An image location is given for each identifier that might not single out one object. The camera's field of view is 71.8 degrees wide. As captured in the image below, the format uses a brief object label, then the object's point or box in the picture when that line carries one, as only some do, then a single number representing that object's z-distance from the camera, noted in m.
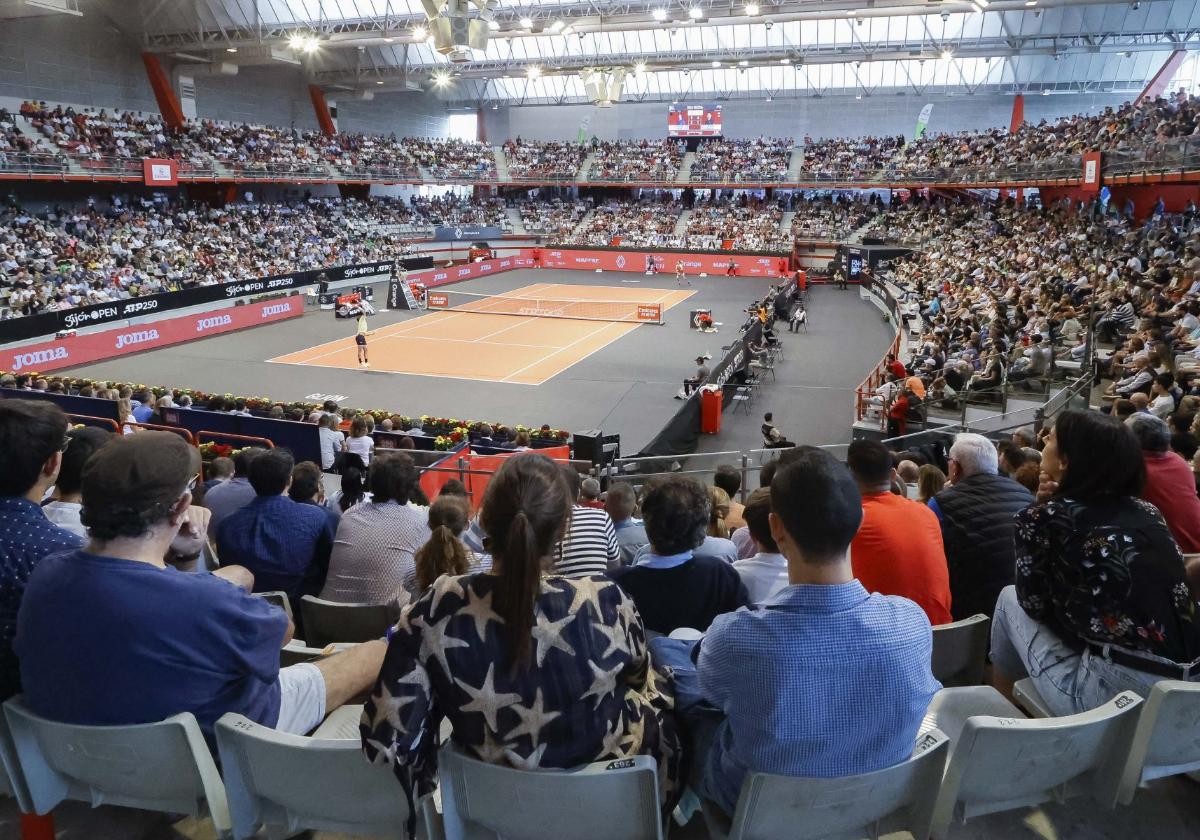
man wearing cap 2.74
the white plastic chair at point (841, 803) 2.60
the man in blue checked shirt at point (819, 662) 2.58
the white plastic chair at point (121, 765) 2.78
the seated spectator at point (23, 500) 3.12
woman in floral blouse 3.24
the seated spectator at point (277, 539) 5.18
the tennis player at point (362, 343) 25.09
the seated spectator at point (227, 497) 6.54
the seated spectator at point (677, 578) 3.79
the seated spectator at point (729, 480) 9.26
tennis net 34.44
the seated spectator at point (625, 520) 6.06
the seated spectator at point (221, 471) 8.54
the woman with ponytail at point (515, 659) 2.52
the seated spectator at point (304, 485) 6.09
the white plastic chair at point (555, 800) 2.54
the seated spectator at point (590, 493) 8.12
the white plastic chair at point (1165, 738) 2.93
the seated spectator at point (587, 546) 4.80
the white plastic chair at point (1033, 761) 2.78
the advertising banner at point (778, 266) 49.69
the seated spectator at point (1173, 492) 4.94
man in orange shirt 4.22
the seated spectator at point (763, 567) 4.45
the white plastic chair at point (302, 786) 2.71
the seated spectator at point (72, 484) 4.63
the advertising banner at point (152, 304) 25.83
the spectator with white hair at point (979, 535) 4.69
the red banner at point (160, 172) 37.66
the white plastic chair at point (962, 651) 3.81
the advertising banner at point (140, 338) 23.78
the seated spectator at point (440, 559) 3.95
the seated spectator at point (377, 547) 5.12
